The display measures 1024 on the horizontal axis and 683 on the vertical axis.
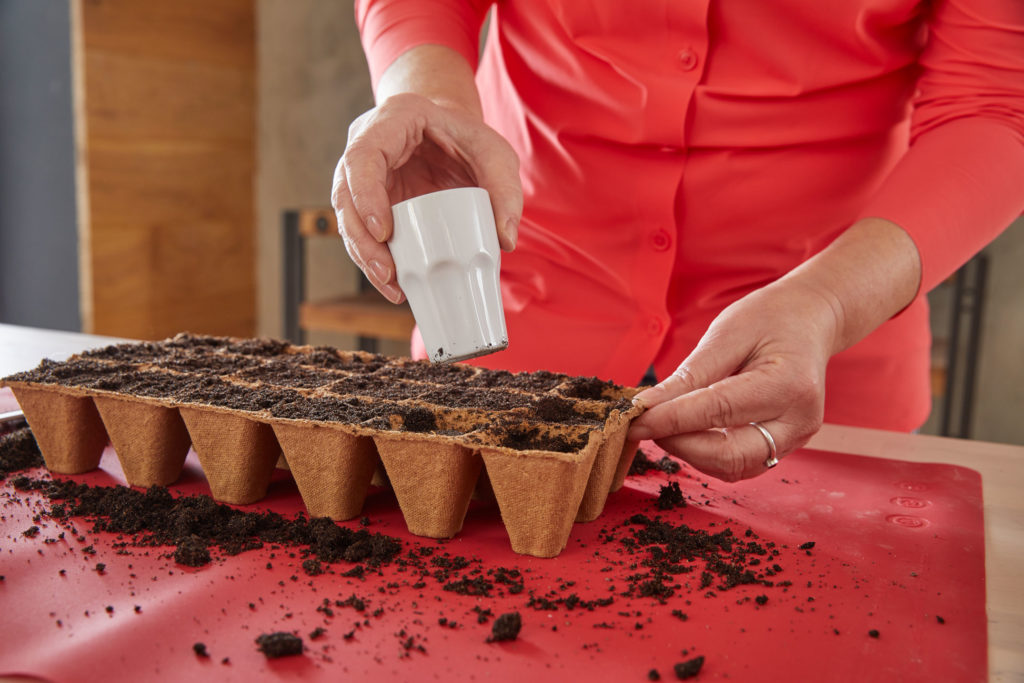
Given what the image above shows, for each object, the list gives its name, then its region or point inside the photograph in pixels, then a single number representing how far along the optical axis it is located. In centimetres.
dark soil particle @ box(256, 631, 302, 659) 60
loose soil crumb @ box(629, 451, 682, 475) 101
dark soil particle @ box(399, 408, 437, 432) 82
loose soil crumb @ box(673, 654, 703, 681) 59
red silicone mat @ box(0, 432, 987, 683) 60
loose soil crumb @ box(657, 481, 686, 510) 90
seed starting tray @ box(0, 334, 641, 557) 77
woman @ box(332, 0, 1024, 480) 88
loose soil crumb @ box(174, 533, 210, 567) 73
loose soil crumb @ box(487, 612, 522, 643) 63
